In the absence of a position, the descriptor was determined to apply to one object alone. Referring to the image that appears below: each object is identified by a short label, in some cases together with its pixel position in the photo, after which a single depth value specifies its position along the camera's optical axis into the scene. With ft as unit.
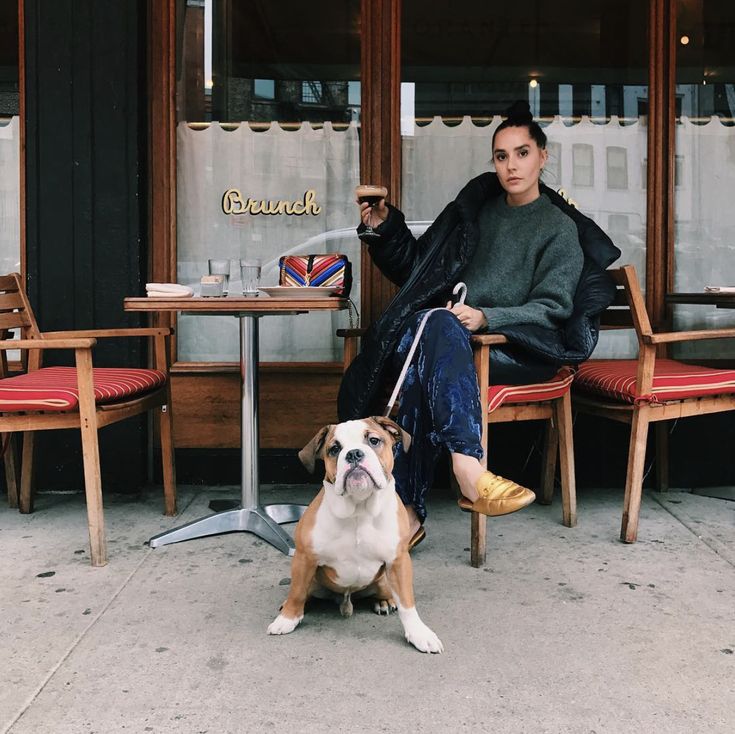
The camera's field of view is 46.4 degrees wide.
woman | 9.12
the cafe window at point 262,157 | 13.52
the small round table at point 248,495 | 10.28
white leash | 8.55
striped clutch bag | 10.37
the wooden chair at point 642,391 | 10.29
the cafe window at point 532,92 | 13.55
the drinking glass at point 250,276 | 10.70
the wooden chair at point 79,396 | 9.53
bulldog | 7.33
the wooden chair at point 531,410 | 9.66
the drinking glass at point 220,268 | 10.43
